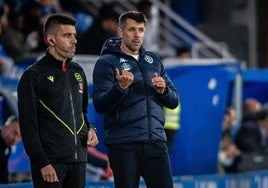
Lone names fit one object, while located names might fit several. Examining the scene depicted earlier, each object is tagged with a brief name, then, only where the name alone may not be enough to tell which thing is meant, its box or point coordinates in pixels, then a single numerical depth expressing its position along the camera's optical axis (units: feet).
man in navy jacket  52.06
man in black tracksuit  48.62
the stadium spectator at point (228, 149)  90.48
